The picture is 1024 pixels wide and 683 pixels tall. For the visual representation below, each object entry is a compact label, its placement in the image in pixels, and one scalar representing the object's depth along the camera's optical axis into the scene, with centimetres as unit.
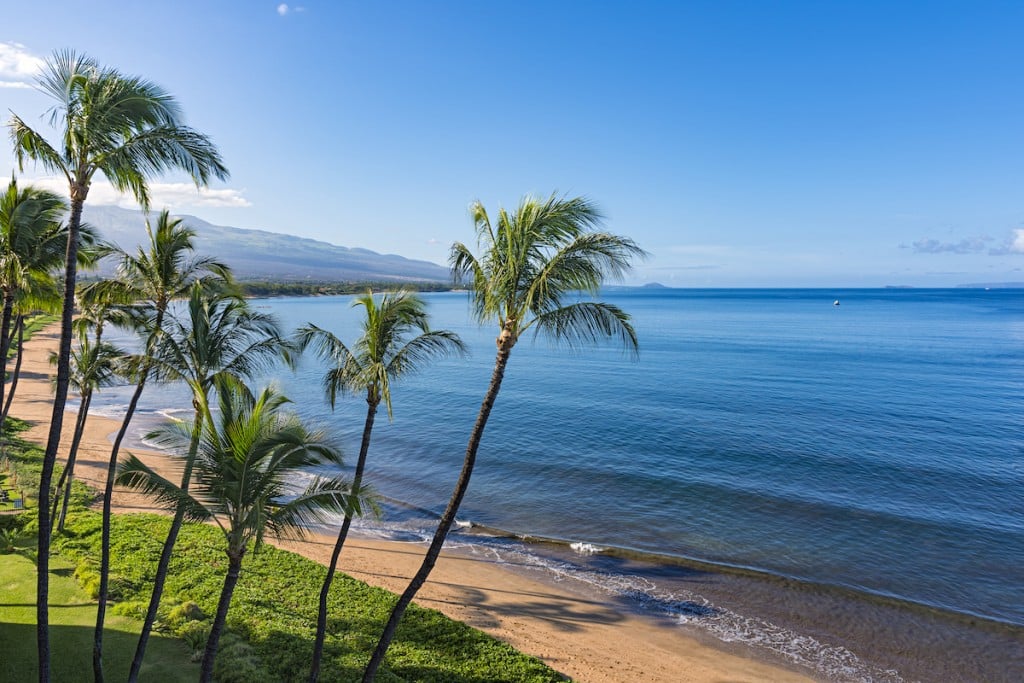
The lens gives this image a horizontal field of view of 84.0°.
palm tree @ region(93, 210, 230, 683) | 1247
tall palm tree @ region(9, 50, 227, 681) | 921
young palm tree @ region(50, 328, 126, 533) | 1312
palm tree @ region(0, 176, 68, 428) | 1149
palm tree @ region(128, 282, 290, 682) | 1152
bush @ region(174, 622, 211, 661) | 1362
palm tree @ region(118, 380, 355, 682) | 884
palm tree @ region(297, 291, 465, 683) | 1264
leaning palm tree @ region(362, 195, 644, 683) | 1005
